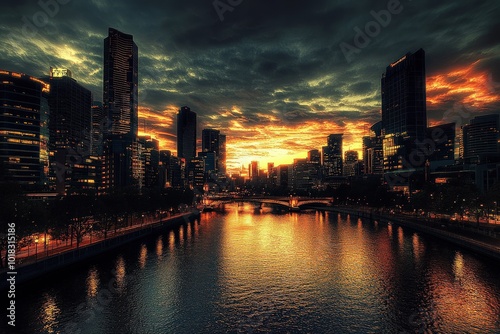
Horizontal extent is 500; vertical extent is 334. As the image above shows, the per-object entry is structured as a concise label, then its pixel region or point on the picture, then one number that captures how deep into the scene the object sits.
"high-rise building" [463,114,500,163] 152.24
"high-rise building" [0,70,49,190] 135.12
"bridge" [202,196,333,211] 196.62
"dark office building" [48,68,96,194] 176.91
